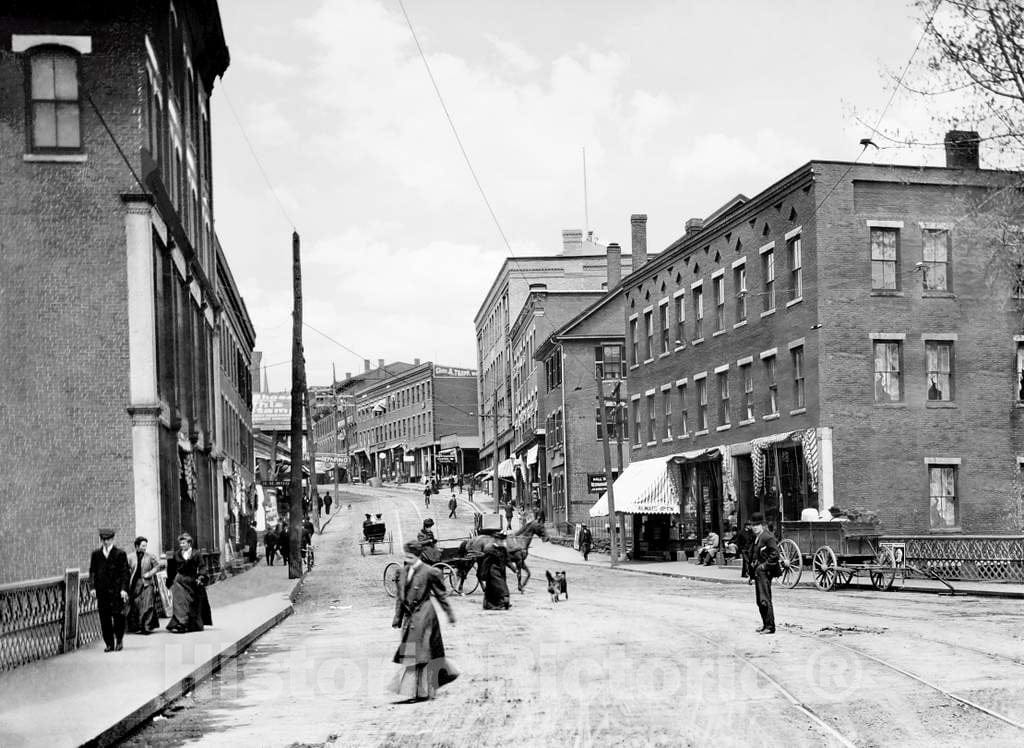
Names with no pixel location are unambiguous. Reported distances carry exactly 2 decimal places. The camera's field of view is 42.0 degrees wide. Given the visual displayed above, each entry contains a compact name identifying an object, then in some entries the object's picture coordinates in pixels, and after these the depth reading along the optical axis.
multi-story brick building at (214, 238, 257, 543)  49.06
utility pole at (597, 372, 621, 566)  47.16
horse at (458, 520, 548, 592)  29.56
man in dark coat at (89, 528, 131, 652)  17.78
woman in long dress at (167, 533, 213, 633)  20.95
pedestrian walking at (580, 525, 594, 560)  53.78
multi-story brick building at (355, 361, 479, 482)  121.19
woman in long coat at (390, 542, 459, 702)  12.69
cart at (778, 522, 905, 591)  29.91
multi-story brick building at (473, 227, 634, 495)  88.88
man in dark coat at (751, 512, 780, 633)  18.36
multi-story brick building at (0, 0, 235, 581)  27.12
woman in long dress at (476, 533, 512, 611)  25.61
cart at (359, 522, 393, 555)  52.59
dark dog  27.11
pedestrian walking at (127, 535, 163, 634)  20.00
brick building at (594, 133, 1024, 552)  37.34
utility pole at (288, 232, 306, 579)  37.38
